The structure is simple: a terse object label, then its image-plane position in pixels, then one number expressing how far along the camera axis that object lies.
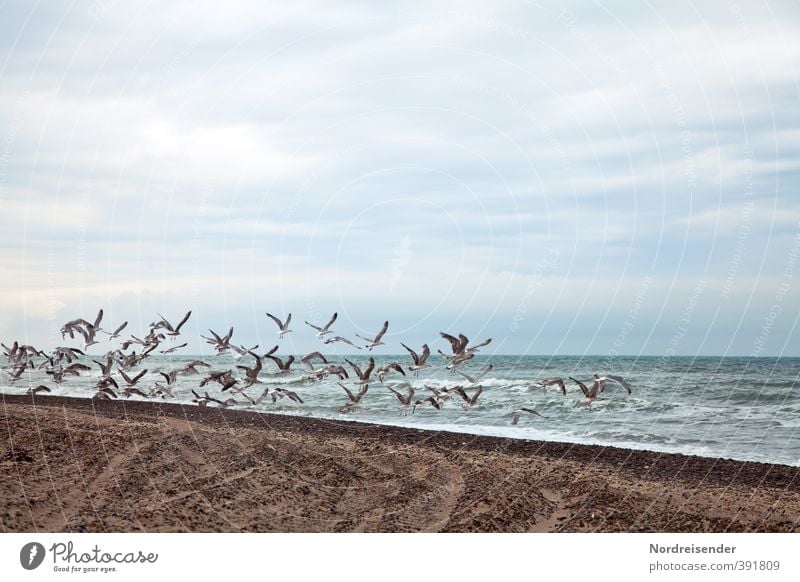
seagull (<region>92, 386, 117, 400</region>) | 24.38
